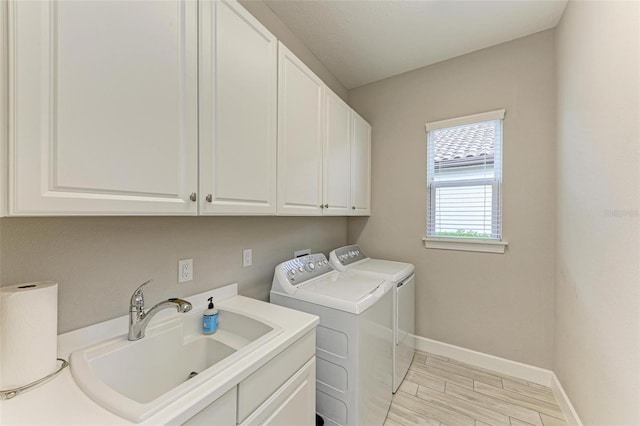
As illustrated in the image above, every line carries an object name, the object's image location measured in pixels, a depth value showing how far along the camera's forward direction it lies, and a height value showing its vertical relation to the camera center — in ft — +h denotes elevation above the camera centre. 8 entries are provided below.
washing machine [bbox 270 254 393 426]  4.58 -2.49
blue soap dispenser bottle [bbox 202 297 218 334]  4.11 -1.81
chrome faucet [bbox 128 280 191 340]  3.27 -1.30
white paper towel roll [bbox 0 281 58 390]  2.33 -1.16
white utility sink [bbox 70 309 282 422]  2.30 -1.86
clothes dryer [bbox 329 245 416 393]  6.34 -2.11
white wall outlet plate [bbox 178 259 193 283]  4.23 -0.99
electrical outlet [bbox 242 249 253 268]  5.41 -1.00
